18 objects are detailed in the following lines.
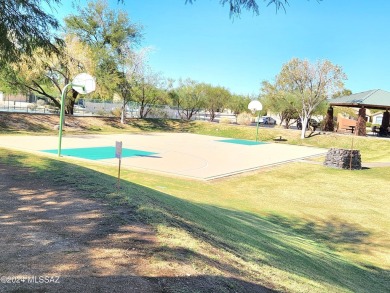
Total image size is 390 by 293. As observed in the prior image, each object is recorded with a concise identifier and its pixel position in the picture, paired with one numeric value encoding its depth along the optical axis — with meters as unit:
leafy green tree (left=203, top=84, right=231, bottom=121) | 58.21
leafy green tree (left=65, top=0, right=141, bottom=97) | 40.03
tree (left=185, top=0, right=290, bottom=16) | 6.57
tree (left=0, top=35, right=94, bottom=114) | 31.80
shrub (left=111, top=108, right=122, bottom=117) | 44.52
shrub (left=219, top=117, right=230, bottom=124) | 49.30
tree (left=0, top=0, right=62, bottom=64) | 8.68
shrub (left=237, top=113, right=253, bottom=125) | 50.34
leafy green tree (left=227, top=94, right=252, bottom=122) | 65.70
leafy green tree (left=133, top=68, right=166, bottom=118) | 44.44
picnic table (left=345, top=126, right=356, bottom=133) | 44.76
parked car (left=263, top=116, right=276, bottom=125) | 61.61
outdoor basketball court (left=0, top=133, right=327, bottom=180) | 18.78
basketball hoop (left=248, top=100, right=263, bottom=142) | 47.56
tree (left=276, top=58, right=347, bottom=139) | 37.84
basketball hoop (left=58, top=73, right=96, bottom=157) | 29.42
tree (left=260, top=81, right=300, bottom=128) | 44.34
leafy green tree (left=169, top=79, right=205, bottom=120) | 52.34
